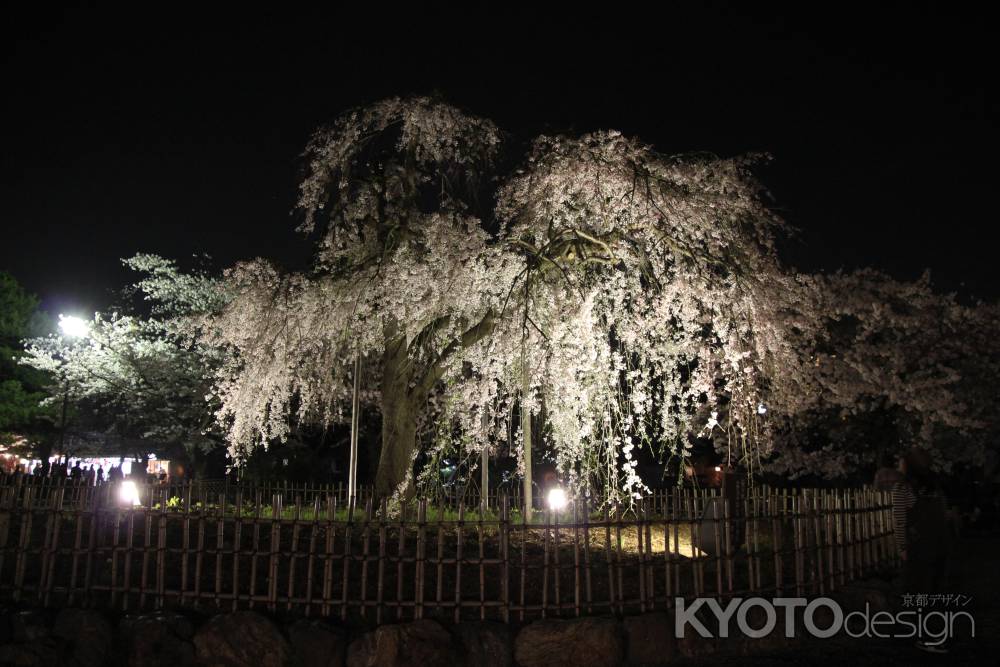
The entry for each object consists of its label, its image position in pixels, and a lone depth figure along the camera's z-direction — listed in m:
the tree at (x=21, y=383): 27.41
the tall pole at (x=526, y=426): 8.98
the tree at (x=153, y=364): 21.14
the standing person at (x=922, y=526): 6.57
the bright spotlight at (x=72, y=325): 20.19
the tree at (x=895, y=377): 16.31
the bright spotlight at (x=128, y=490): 9.48
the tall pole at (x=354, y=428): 11.39
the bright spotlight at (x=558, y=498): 9.38
